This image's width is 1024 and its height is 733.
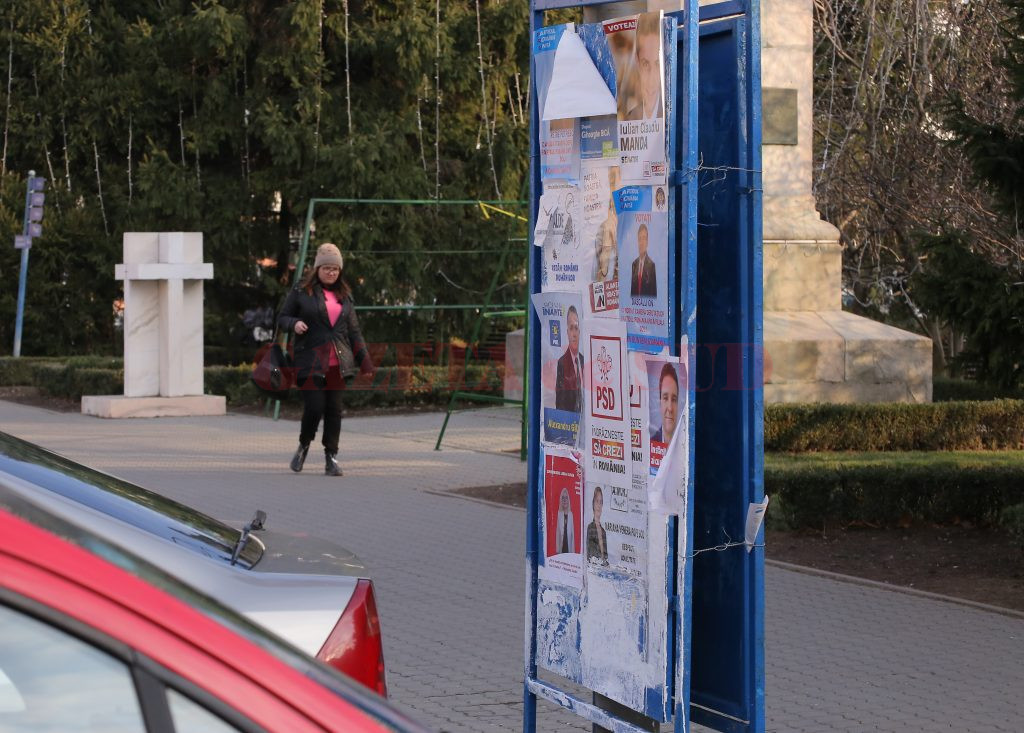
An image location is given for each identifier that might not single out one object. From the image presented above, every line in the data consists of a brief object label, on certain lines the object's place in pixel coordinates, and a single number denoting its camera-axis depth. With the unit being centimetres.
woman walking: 1272
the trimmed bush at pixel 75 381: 2156
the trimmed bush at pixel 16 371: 2634
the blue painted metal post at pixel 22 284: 2861
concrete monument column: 1373
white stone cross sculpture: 1947
